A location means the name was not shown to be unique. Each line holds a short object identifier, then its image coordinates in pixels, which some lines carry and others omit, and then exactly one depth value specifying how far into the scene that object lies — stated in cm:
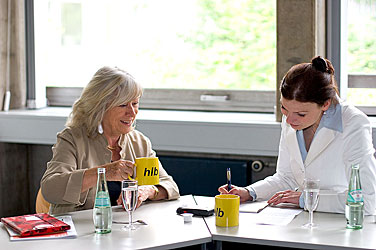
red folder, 234
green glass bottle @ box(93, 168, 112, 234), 234
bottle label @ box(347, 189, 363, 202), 234
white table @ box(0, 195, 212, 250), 220
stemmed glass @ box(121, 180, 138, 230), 234
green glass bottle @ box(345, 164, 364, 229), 234
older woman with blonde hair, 279
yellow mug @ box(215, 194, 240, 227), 240
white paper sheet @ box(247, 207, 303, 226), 246
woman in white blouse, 265
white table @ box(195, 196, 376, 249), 216
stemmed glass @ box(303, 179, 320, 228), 232
